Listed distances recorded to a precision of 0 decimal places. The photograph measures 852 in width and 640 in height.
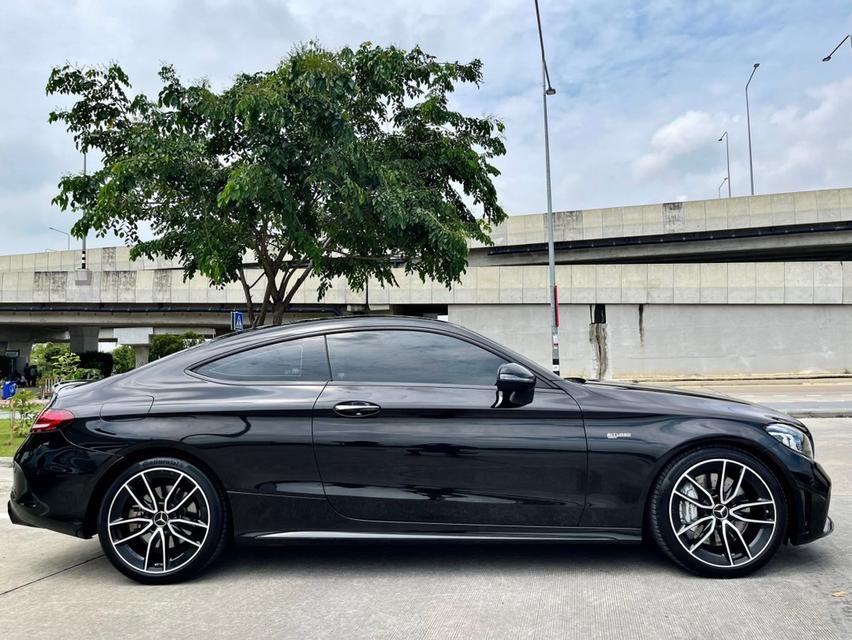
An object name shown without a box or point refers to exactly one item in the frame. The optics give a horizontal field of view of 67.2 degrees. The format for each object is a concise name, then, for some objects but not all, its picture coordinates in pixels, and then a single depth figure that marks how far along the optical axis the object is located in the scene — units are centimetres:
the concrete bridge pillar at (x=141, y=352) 4231
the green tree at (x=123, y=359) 5610
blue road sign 1662
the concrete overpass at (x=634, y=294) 2638
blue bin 2696
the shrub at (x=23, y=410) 1108
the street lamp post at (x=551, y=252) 1875
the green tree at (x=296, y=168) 912
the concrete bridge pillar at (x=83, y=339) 4784
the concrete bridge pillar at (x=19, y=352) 4972
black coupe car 356
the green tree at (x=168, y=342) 3884
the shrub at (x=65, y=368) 1273
